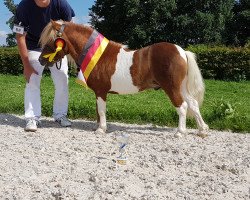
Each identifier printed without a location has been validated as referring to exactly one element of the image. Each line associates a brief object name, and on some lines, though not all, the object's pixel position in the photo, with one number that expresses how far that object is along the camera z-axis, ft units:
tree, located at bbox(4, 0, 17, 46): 78.99
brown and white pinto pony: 12.52
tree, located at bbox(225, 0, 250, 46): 78.96
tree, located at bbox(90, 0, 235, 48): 70.29
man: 13.52
